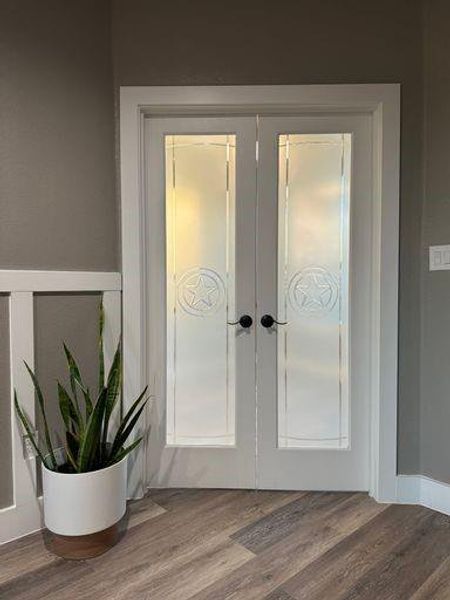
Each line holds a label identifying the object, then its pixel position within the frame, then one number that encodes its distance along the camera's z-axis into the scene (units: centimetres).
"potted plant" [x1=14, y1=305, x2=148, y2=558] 146
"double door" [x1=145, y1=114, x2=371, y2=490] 192
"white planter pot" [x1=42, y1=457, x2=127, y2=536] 145
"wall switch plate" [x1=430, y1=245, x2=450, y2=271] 177
